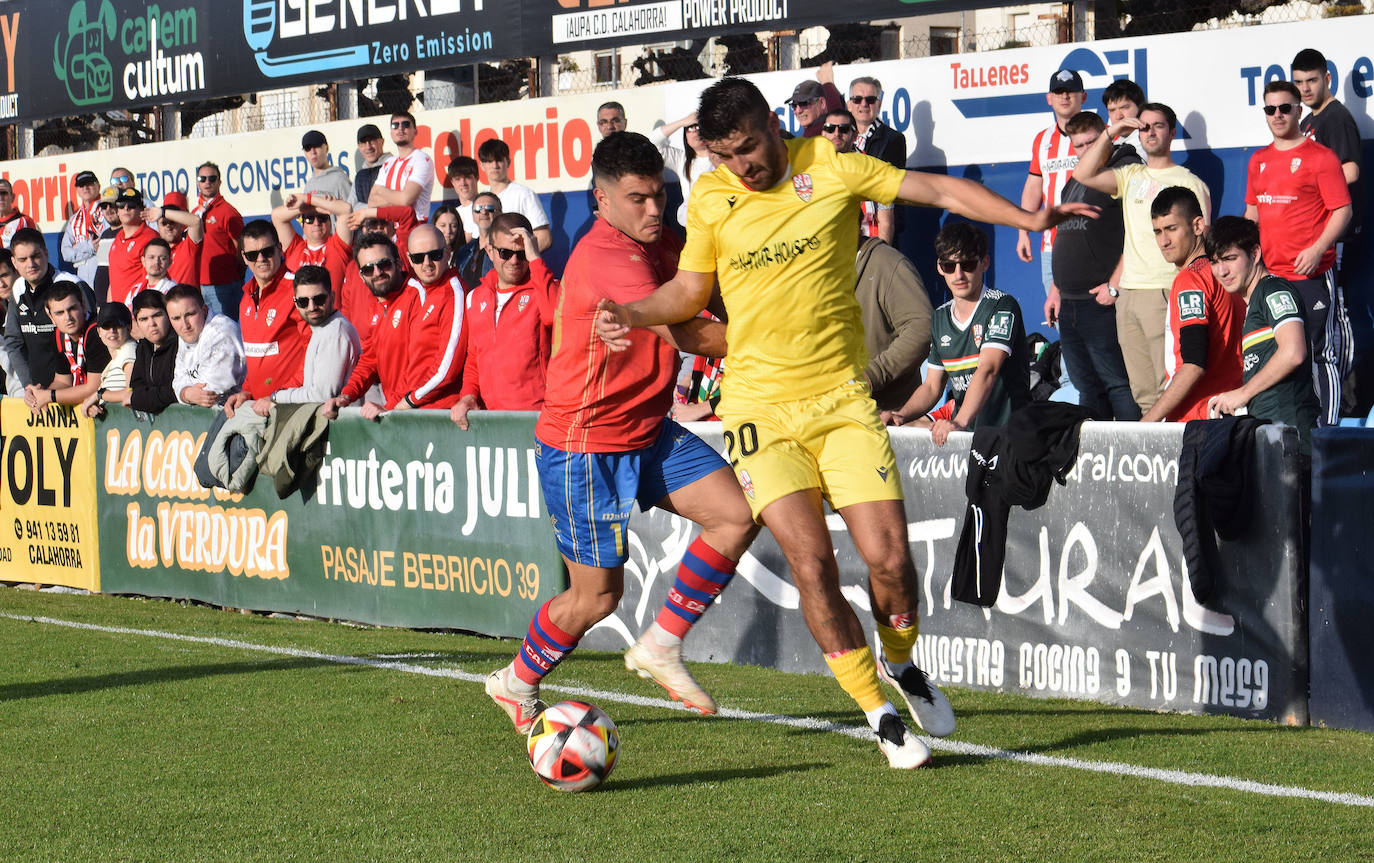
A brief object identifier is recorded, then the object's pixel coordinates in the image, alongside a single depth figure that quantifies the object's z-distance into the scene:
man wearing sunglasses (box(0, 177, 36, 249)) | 19.25
